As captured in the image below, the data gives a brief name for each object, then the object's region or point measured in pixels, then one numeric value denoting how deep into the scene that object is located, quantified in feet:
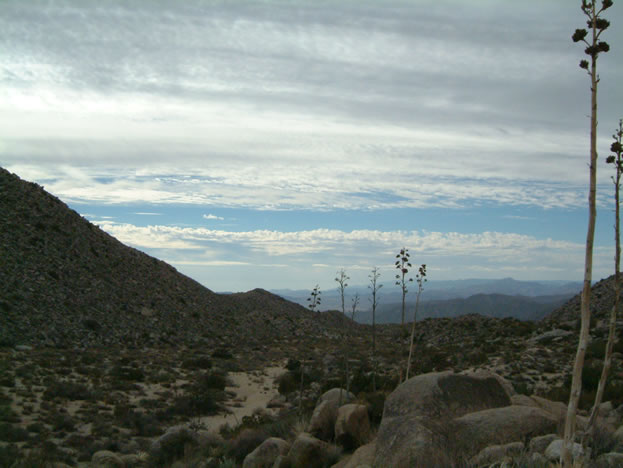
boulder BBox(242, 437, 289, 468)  35.25
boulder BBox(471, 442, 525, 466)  22.83
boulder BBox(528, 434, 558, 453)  23.79
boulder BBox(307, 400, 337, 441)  37.93
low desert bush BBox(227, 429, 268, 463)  40.29
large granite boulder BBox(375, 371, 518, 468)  25.22
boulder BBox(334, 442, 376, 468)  28.09
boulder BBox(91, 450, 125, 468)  39.35
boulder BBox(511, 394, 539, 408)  35.53
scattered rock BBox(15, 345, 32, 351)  75.98
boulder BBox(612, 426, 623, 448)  25.03
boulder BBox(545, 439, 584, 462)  20.62
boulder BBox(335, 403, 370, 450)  35.81
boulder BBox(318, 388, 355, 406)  48.29
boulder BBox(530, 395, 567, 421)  34.58
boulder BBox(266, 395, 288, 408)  67.82
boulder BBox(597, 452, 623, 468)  20.68
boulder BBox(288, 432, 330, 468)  32.48
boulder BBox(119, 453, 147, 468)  40.90
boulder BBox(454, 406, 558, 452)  26.61
